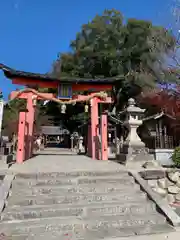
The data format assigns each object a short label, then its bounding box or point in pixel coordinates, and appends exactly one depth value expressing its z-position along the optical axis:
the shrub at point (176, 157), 7.91
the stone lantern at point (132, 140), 7.81
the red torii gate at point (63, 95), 10.00
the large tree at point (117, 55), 26.07
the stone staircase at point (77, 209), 3.97
